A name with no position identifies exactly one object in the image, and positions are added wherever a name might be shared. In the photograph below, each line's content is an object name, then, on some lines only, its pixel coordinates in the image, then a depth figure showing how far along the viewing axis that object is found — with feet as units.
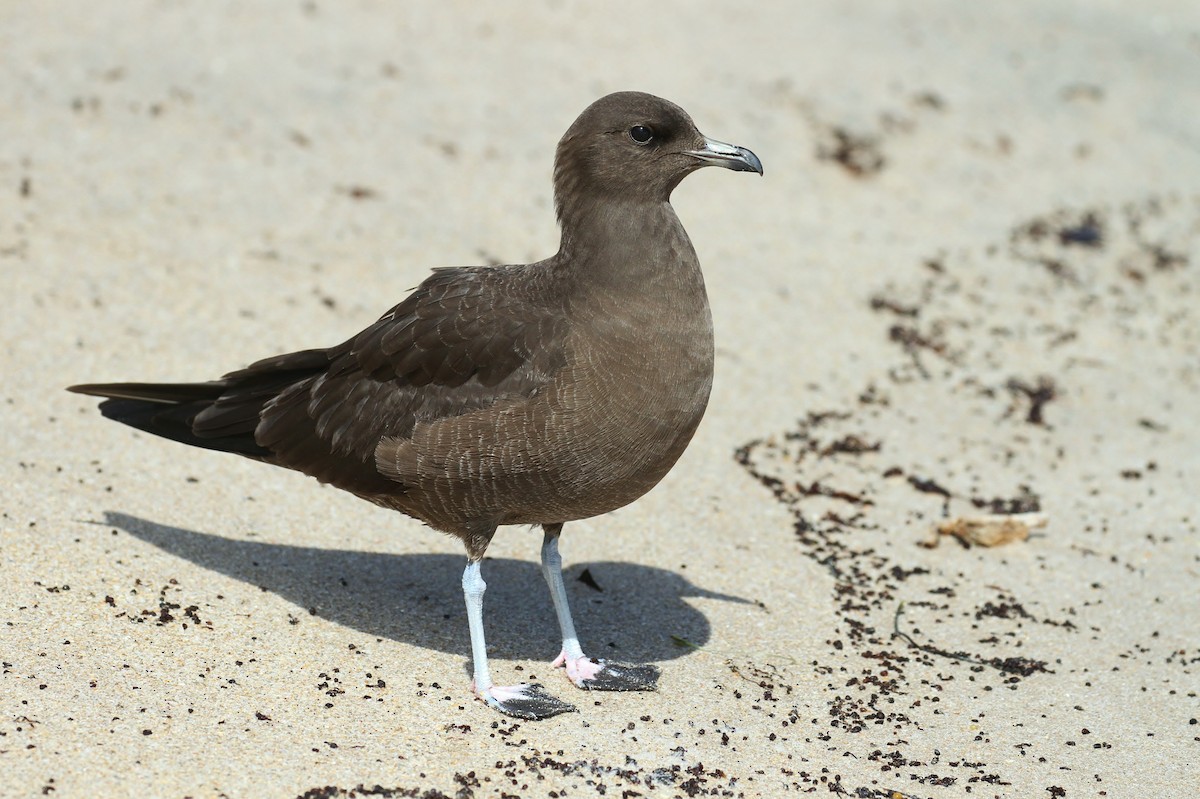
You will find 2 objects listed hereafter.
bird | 35.24
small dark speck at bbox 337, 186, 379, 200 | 62.80
